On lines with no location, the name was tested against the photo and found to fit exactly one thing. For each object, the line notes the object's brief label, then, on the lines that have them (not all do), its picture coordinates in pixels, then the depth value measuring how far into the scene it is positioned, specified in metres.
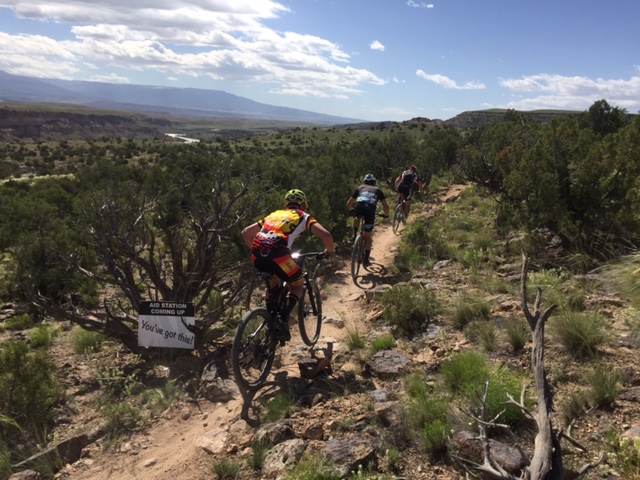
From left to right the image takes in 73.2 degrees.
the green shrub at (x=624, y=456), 3.00
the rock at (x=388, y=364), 5.07
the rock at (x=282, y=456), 3.68
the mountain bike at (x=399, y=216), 13.37
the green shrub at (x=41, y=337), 7.37
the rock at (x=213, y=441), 4.25
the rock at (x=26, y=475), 4.06
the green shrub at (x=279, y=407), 4.52
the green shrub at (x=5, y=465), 4.14
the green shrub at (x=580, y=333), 4.67
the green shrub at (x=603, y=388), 3.80
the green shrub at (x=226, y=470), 3.80
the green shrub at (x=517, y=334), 5.02
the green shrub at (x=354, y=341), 6.01
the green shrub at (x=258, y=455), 3.82
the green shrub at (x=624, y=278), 5.77
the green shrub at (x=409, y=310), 6.25
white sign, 5.68
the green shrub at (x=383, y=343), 5.78
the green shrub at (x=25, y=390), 4.94
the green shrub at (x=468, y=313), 6.07
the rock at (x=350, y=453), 3.48
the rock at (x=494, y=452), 3.16
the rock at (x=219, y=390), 5.29
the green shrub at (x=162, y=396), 5.18
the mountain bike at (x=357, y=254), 9.12
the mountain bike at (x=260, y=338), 4.86
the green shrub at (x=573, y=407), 3.73
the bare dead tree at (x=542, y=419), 2.50
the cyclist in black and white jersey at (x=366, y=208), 9.34
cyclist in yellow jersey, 5.15
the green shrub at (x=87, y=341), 6.99
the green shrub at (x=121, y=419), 4.79
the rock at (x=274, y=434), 4.04
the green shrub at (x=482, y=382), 3.76
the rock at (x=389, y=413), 4.05
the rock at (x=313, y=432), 4.10
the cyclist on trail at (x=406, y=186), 13.38
